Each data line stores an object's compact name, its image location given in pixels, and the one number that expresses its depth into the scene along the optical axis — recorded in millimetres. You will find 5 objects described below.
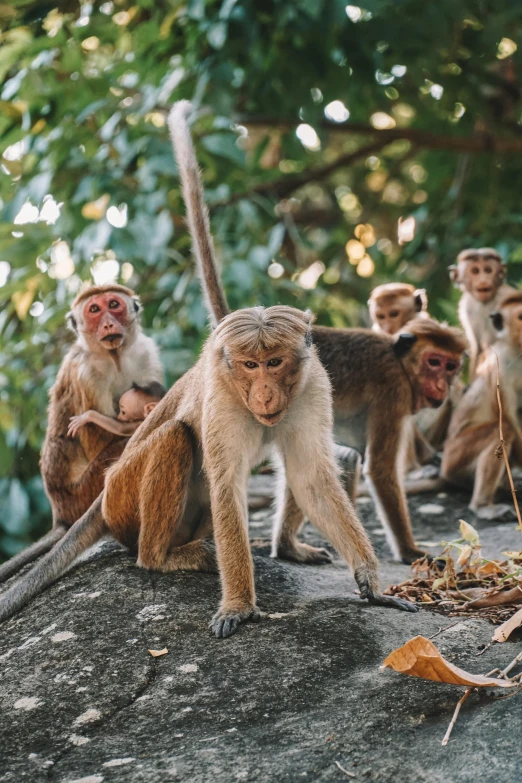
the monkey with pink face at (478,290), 7977
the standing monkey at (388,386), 5676
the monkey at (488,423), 6586
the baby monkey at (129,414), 5457
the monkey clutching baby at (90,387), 5531
